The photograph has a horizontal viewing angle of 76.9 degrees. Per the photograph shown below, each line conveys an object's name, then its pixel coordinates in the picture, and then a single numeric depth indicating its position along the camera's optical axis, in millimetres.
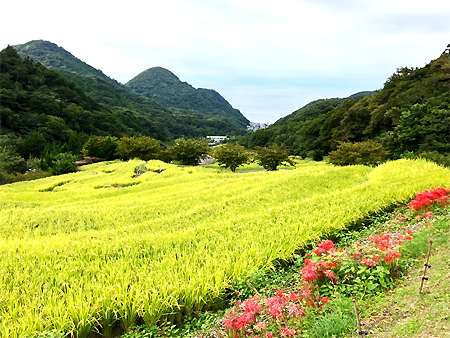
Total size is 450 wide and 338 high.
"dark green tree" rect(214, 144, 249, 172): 23906
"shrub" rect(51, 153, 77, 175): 28000
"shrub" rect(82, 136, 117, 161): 36750
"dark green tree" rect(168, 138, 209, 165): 26938
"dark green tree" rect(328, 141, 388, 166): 19750
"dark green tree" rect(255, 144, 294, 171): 23234
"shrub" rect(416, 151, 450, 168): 11987
